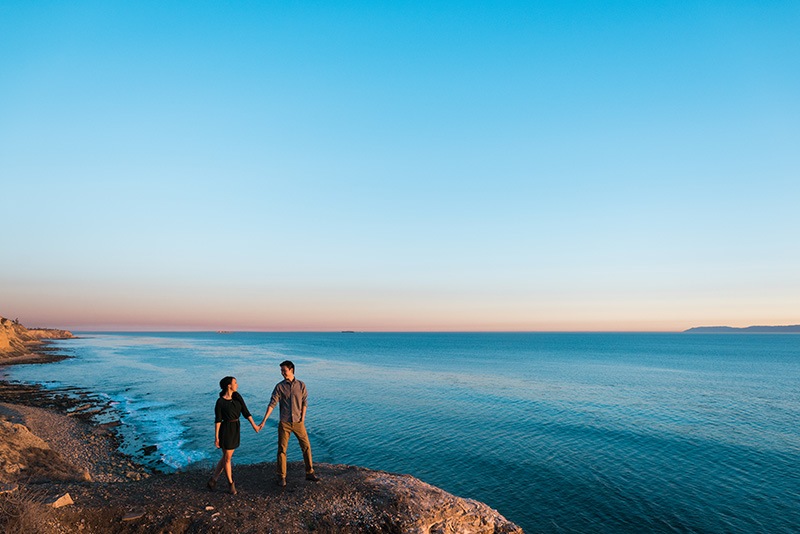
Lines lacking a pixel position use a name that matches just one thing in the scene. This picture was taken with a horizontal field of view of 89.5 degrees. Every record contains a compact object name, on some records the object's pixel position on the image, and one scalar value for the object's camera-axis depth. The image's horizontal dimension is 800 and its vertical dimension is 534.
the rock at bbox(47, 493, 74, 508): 9.92
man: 11.42
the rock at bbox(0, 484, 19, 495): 9.84
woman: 10.80
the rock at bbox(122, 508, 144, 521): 9.79
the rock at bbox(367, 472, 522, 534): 10.86
